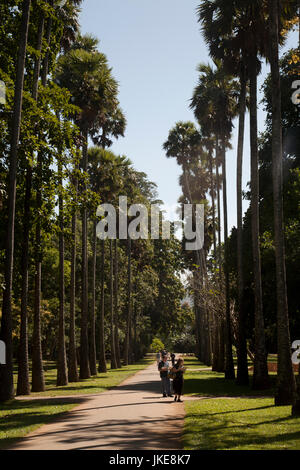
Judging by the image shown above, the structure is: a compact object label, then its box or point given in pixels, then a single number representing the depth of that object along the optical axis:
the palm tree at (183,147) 49.09
